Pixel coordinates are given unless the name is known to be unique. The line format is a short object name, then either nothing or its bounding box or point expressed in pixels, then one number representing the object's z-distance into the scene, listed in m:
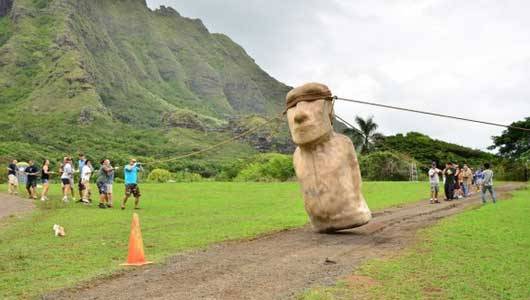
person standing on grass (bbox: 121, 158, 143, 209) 21.70
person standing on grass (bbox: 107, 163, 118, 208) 22.62
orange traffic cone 10.68
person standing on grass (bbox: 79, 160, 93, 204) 23.83
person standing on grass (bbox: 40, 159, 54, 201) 24.67
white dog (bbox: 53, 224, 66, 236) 14.67
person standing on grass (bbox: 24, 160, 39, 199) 25.88
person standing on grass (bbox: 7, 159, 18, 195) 27.84
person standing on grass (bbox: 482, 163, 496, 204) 24.25
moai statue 14.26
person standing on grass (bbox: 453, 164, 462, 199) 30.07
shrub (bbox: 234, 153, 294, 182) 62.77
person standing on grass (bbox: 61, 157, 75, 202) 24.11
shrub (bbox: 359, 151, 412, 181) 57.08
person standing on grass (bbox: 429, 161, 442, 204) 26.31
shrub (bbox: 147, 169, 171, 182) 58.66
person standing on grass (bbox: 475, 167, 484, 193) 32.06
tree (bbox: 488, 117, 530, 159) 68.19
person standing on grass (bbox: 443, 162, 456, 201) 27.84
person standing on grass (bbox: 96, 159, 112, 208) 22.56
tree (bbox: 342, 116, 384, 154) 75.83
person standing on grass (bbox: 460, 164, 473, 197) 31.16
